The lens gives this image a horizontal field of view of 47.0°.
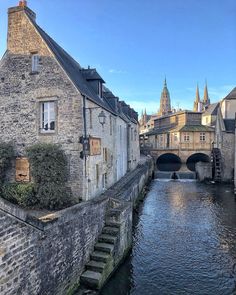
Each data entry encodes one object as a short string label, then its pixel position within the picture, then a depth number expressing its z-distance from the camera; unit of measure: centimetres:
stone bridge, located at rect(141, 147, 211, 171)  4731
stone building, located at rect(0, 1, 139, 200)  1265
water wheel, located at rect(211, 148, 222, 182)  3053
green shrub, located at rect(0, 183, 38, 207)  1242
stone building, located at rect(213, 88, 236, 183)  2997
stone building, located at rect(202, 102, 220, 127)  5779
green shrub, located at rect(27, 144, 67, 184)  1226
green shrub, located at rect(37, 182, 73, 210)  1213
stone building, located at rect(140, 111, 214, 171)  4809
